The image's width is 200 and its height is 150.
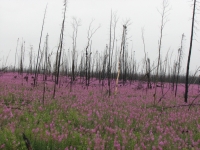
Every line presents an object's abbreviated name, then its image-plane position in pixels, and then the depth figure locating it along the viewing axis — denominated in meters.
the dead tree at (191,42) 17.73
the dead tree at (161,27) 14.38
